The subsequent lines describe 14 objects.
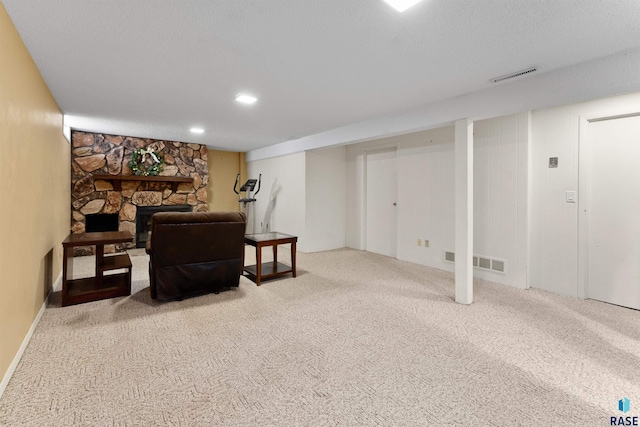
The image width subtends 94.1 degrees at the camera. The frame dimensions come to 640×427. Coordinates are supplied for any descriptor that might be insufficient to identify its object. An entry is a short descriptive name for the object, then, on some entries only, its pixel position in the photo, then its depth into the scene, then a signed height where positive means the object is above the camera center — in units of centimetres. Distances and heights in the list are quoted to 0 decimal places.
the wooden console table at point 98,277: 283 -69
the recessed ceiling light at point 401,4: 155 +110
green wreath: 544 +95
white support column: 297 +5
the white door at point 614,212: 283 +0
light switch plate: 315 +16
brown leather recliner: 284 -40
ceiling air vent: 236 +113
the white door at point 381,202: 516 +18
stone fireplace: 502 +58
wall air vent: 363 -65
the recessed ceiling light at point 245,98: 309 +123
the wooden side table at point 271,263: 358 -59
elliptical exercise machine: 621 +40
